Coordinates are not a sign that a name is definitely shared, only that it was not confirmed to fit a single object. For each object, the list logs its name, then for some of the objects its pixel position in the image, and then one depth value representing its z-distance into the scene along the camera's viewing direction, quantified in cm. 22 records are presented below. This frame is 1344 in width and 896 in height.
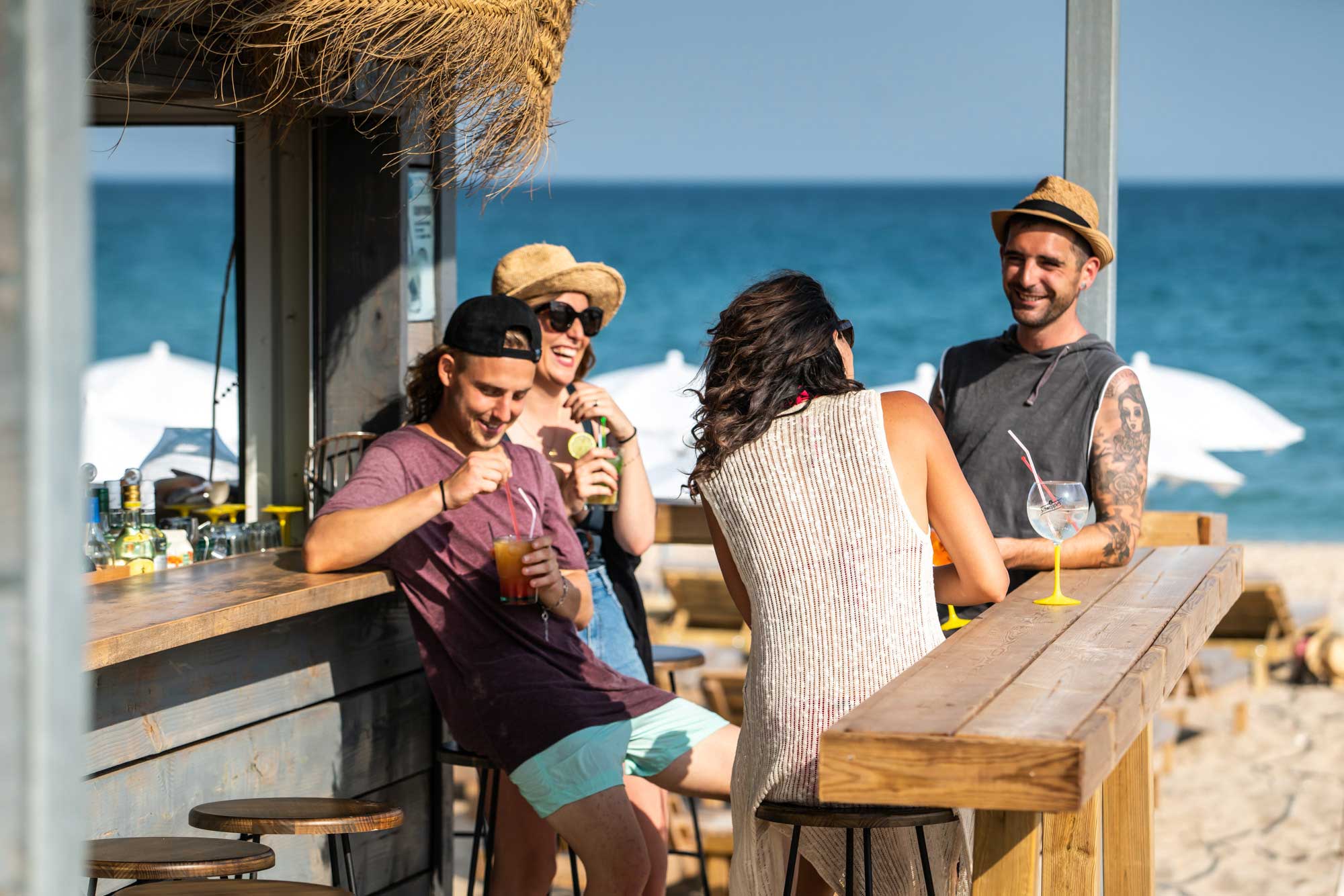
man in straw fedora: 617
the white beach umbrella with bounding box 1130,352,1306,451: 1823
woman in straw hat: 676
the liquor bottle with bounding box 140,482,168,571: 625
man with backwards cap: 563
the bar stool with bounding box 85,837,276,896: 395
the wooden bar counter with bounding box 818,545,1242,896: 334
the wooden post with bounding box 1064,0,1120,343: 709
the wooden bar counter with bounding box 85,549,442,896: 518
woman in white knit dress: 437
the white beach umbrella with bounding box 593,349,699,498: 1734
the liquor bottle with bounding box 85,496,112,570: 606
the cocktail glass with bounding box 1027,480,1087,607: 525
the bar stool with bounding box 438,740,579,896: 605
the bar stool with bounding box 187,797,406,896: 447
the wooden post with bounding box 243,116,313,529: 736
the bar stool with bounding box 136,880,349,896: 396
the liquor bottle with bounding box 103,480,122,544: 614
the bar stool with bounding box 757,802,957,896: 420
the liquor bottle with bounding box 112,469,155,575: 612
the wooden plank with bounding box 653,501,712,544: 823
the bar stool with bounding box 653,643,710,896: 736
